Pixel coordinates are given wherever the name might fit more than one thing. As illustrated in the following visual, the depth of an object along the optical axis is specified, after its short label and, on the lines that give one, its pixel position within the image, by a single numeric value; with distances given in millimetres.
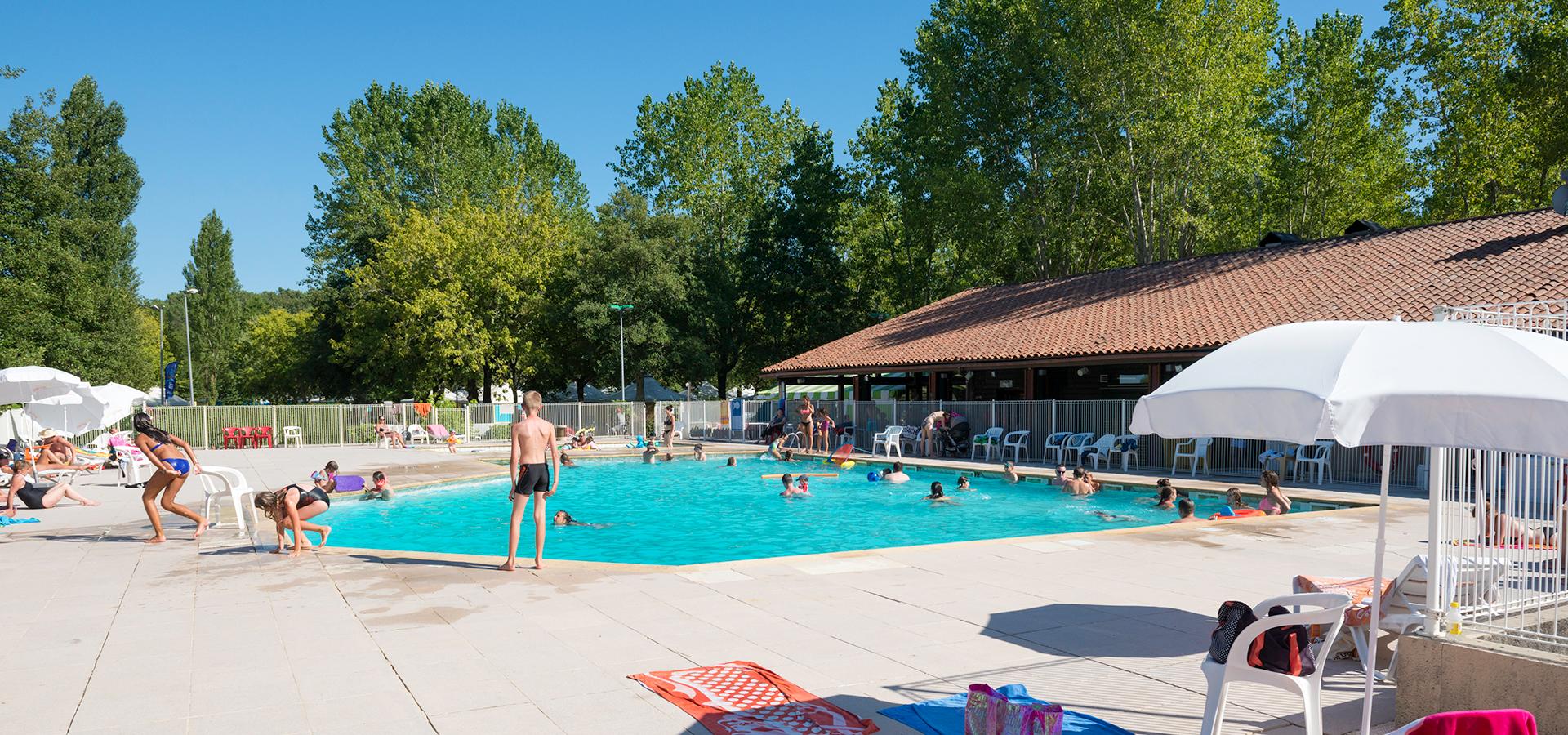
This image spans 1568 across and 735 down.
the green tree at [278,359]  51031
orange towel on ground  4660
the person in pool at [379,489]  18092
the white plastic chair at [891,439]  26448
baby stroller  25672
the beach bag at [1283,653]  4254
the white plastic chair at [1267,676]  4133
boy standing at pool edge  9078
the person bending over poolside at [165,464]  10391
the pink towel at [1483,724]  3072
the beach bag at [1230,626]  4398
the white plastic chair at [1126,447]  21531
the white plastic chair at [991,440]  24656
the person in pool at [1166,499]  15727
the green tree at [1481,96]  30078
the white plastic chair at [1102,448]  21788
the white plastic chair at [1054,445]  22938
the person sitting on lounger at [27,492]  14367
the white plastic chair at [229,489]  11703
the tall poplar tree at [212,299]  59062
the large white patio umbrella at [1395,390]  3574
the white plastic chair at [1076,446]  22422
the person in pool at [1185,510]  13695
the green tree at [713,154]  50969
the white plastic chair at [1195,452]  20078
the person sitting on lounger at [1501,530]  4774
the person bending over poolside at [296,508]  10320
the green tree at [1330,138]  35969
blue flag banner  56094
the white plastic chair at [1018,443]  24231
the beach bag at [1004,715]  4062
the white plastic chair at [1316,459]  18062
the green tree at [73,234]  35969
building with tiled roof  20484
